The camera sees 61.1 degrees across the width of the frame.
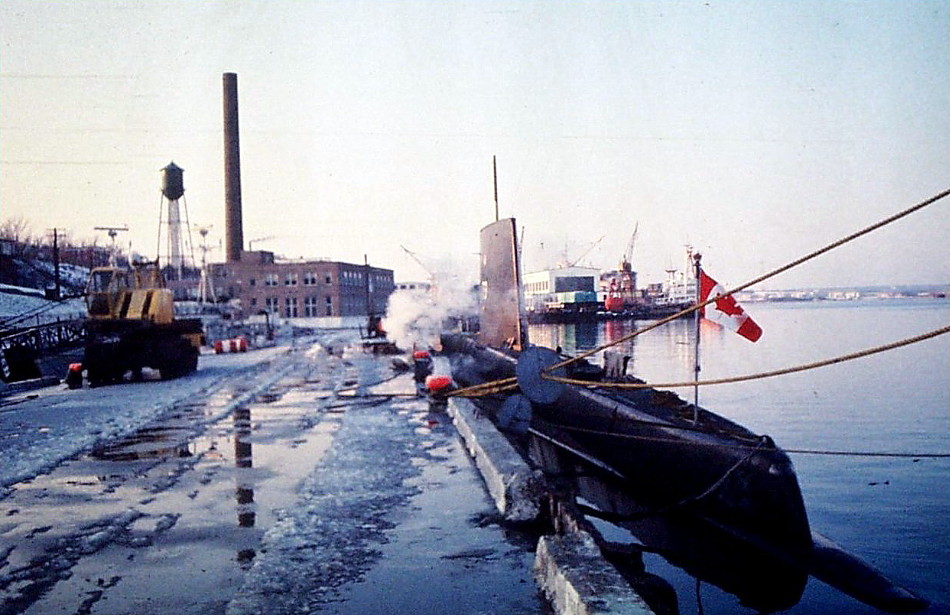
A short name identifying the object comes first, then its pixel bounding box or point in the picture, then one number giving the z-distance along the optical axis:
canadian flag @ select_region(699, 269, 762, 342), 9.83
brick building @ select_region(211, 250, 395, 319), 89.56
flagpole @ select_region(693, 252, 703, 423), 10.42
